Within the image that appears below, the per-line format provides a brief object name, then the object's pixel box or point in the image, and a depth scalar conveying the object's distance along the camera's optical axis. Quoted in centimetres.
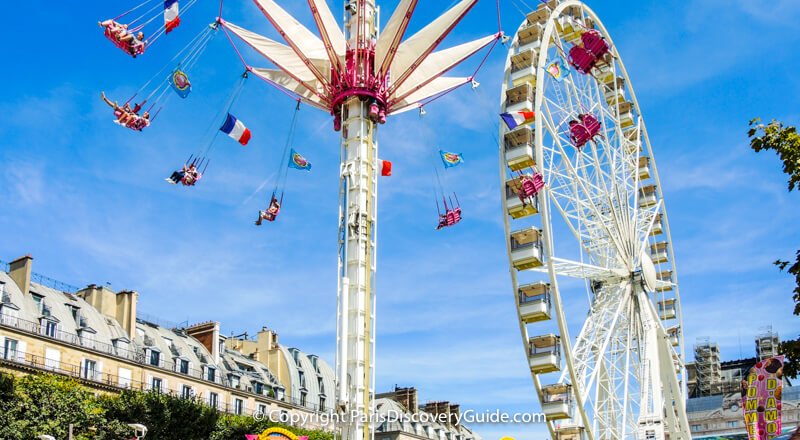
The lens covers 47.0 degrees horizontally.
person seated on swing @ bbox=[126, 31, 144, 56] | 3646
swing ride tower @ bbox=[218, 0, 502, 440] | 3800
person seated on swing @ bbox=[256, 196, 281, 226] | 4219
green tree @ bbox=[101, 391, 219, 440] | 4903
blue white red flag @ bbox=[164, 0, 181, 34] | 3825
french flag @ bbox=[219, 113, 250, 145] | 4169
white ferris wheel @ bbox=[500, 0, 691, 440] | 3862
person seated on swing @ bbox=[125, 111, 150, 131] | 3691
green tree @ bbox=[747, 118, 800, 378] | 2045
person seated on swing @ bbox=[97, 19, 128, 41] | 3603
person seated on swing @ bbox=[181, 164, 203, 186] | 4000
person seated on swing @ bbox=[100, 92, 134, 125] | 3657
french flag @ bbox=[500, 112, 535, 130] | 4122
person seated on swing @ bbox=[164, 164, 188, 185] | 3969
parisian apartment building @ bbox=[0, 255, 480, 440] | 5431
